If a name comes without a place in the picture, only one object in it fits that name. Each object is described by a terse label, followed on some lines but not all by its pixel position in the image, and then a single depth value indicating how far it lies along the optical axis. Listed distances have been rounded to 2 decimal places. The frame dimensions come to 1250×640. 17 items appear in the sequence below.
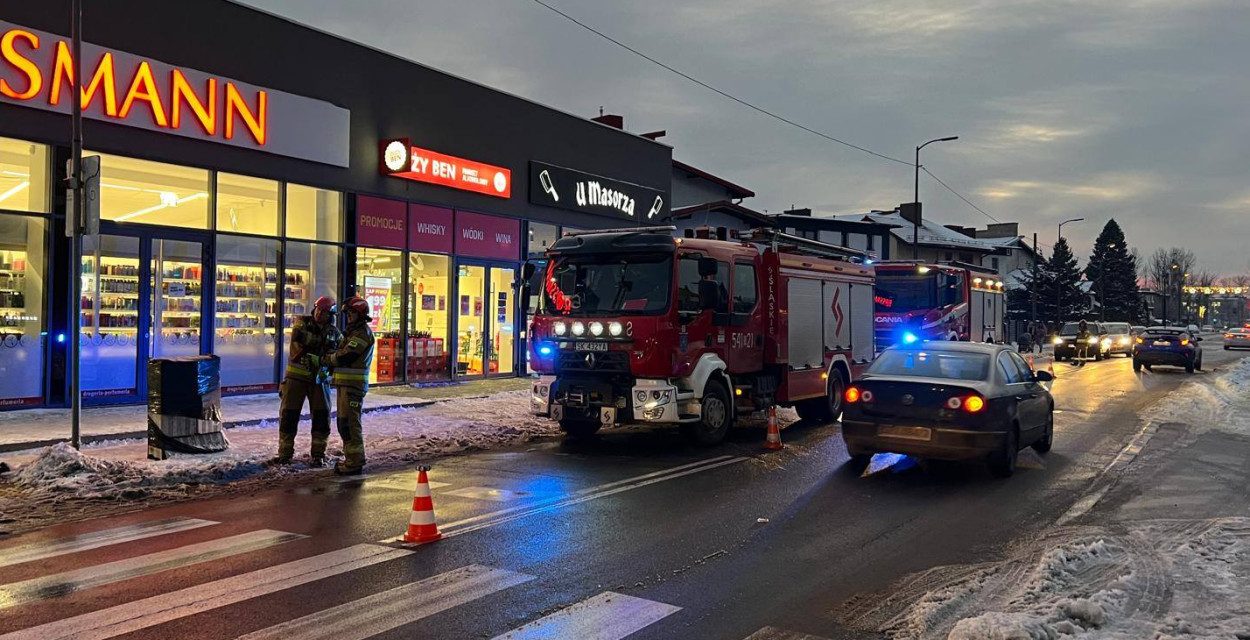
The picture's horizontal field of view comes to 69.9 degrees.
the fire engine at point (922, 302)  21.83
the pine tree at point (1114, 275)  90.94
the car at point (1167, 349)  30.23
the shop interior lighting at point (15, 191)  13.26
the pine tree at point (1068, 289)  72.31
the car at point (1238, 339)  51.78
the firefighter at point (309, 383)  10.24
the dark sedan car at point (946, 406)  9.36
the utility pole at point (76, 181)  9.91
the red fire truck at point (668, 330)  11.47
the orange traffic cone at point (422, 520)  6.79
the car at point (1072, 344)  39.78
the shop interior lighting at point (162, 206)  14.59
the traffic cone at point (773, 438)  11.86
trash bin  10.11
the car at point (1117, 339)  42.81
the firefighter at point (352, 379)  9.89
